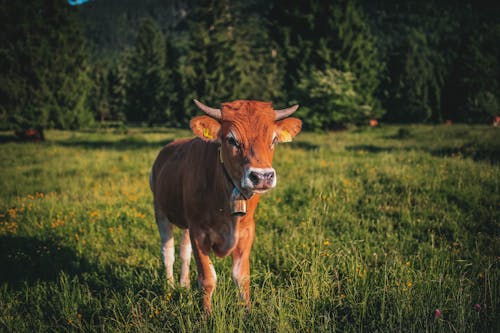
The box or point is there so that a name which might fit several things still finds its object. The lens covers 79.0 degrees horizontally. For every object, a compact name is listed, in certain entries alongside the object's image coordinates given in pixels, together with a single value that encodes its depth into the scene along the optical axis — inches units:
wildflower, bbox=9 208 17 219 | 220.0
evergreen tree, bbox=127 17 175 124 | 1659.7
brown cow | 98.0
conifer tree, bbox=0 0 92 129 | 705.6
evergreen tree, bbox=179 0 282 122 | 1104.6
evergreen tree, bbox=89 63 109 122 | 2010.3
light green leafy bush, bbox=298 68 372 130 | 752.3
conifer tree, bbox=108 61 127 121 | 2004.2
